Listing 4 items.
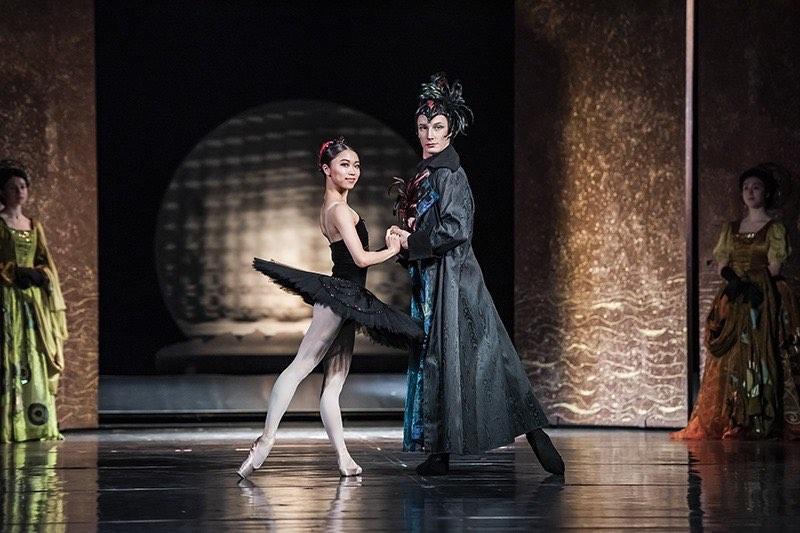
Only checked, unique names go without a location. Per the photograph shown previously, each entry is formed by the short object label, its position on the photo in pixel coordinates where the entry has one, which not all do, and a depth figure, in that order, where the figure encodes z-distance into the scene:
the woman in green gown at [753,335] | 13.79
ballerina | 9.28
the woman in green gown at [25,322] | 14.09
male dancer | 9.40
